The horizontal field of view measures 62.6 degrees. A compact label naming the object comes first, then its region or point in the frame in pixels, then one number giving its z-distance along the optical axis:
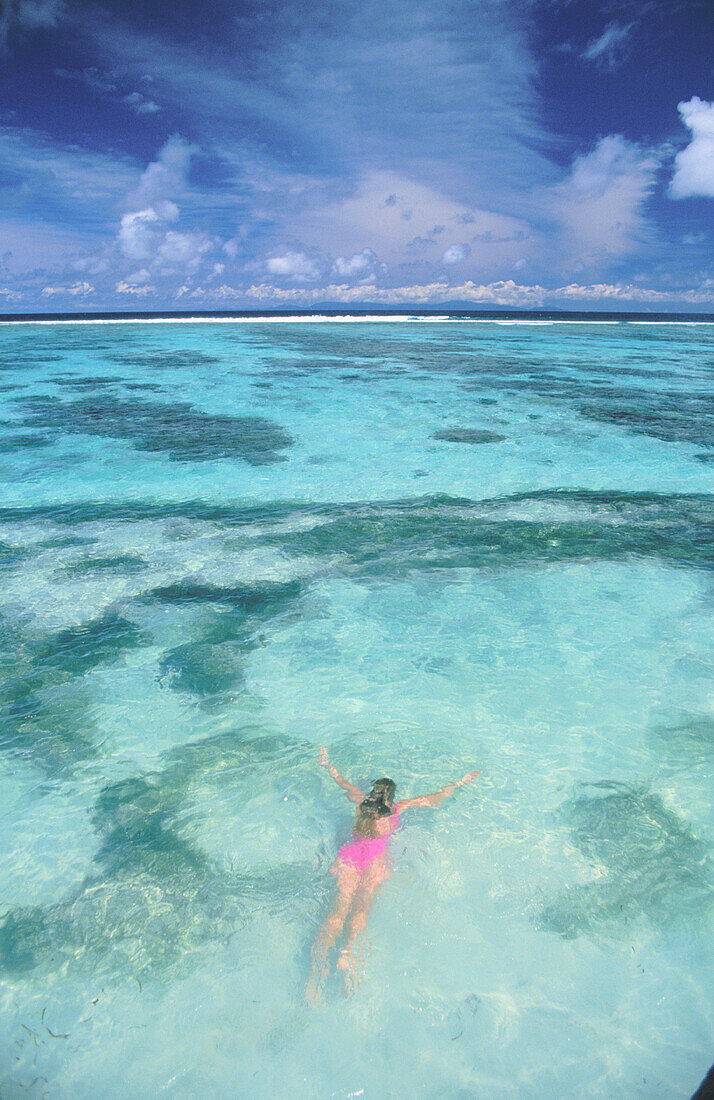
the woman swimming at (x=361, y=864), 3.88
